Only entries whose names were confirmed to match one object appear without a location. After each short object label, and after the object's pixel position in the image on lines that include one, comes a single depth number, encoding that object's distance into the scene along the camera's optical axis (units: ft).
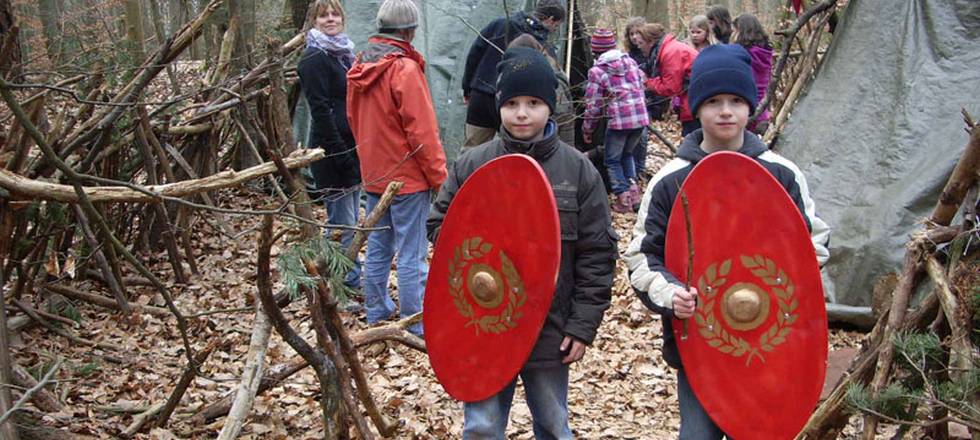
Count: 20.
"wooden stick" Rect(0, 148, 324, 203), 10.80
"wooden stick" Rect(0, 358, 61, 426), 7.72
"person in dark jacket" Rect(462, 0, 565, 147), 23.04
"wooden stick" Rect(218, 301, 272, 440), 10.53
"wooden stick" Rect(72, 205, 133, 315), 17.53
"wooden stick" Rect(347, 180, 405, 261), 13.42
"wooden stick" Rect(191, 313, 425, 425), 12.72
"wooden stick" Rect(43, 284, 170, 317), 17.42
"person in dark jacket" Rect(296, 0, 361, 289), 18.45
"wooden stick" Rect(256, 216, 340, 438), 10.80
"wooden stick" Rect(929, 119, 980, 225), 9.62
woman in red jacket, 29.17
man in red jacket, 16.39
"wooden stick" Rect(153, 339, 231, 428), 12.50
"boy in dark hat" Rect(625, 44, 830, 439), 9.62
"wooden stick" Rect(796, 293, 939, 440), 9.91
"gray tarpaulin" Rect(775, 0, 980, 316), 17.92
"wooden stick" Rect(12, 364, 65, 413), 12.74
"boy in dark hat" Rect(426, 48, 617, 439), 10.12
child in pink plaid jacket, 26.20
